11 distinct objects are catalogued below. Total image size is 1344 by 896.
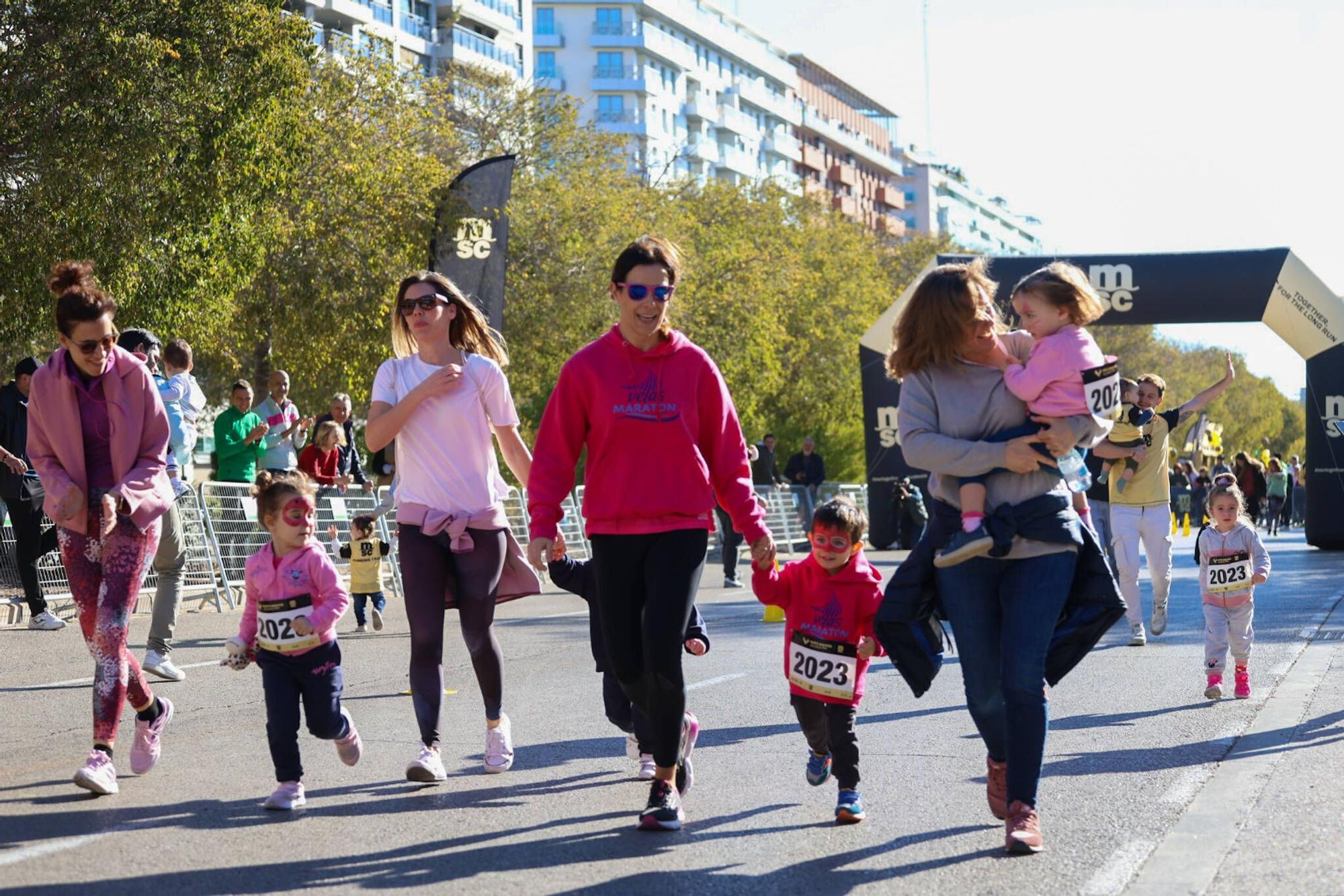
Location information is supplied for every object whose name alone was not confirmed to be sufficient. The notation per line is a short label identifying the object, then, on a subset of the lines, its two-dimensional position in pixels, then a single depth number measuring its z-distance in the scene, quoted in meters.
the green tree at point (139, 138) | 36.16
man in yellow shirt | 25.19
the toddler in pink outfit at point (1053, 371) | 11.52
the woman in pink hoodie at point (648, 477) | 12.20
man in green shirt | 33.47
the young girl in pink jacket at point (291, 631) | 13.09
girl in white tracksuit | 19.86
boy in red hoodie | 12.88
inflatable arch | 51.75
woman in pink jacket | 13.47
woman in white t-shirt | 14.08
